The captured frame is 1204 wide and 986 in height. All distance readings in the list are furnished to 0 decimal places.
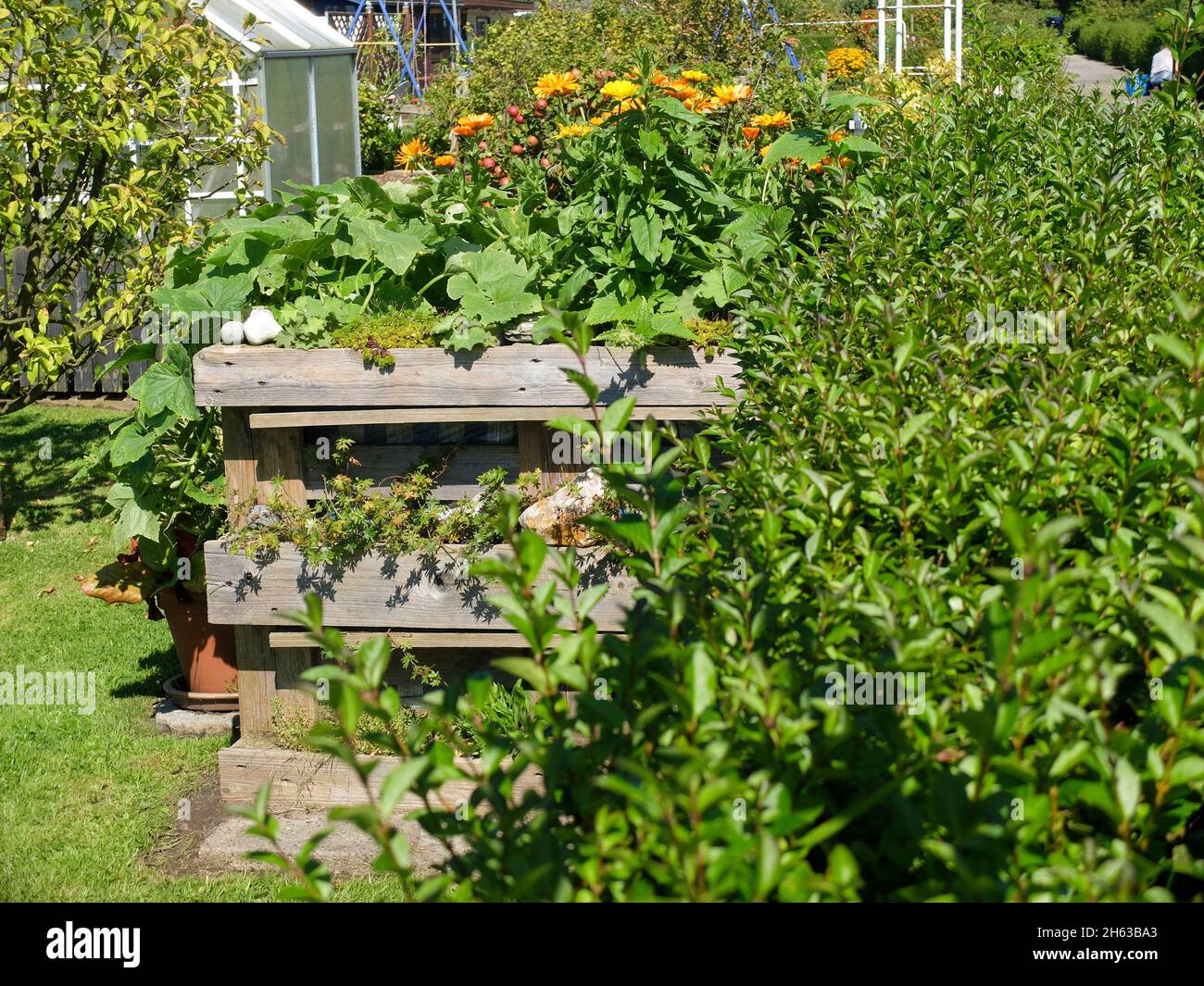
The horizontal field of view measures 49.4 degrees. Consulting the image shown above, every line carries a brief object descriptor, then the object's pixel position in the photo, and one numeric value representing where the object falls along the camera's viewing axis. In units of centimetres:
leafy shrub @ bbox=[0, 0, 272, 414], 677
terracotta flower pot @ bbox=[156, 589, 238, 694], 500
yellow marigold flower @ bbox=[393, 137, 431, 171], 598
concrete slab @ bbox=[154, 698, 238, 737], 511
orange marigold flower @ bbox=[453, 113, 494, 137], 546
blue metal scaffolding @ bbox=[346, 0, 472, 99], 2253
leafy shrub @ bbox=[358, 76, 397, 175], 1694
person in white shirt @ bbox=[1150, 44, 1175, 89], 1314
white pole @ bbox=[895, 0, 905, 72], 1602
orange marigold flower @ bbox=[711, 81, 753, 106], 514
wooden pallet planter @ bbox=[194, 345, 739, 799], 426
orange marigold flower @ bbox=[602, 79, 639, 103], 430
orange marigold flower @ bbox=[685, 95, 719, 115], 507
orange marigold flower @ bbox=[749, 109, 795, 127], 517
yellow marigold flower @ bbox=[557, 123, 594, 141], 506
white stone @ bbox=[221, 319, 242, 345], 444
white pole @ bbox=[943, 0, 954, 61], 1658
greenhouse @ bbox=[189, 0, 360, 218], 1042
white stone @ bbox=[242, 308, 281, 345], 436
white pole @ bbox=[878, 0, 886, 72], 1730
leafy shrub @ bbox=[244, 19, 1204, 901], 128
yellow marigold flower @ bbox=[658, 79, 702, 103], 485
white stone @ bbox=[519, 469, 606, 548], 421
